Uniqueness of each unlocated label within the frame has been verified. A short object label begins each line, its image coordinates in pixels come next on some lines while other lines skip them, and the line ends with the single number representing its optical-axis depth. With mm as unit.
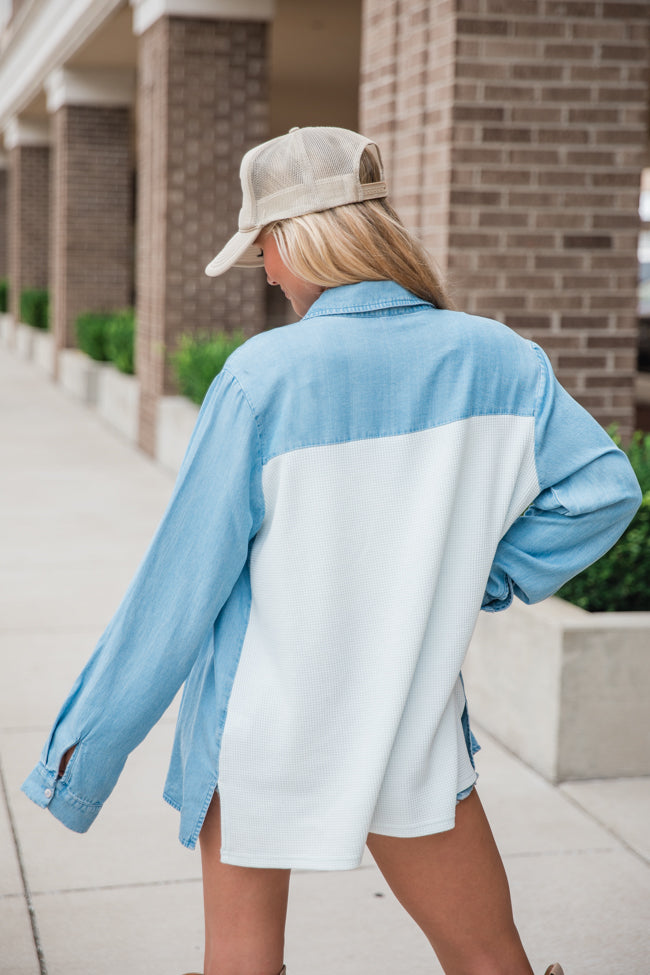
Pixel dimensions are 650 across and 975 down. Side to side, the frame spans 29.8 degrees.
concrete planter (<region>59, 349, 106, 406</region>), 14075
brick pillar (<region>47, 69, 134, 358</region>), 15586
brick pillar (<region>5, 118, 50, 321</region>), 20859
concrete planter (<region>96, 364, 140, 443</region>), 11719
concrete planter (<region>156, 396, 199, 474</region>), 9438
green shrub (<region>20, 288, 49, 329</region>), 20359
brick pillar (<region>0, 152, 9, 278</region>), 26303
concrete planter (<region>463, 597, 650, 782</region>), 3932
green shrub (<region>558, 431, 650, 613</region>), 4281
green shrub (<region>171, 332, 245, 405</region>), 9500
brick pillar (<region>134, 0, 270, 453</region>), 10156
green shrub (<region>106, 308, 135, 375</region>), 13055
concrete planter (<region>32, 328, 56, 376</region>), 17594
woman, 1784
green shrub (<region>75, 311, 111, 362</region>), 14391
